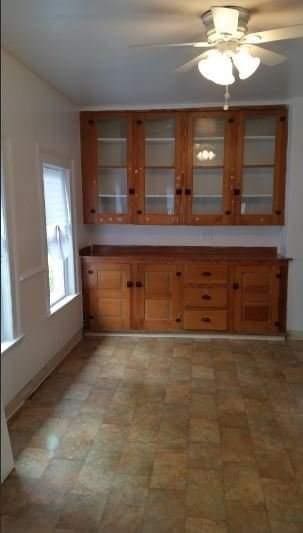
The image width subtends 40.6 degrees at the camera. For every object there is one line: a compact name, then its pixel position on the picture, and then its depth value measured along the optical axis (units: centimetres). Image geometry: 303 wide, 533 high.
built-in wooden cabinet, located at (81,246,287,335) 418
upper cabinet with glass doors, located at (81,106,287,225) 419
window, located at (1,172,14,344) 262
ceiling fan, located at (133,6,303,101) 212
